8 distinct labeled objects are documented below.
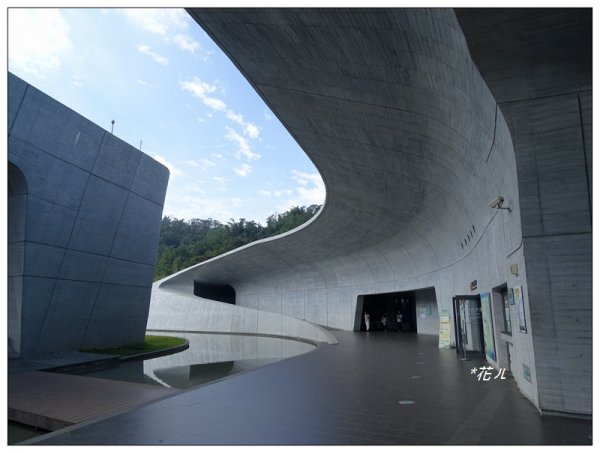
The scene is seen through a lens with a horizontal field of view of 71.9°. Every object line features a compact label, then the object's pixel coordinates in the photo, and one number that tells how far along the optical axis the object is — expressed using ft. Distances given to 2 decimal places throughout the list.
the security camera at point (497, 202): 24.68
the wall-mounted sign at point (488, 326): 32.22
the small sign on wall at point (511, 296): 23.45
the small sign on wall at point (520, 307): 20.88
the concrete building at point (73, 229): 40.50
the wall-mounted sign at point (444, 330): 46.98
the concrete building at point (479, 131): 17.89
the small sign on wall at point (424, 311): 73.10
